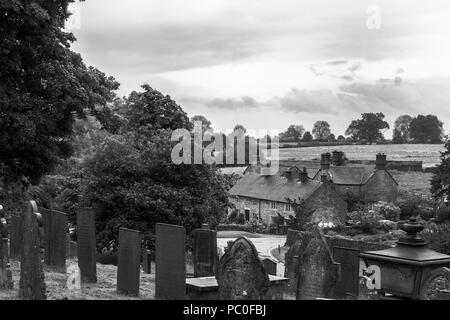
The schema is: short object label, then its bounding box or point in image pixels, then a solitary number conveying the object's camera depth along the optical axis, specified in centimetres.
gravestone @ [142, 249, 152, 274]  2197
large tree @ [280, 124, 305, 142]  16140
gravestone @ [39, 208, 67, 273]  1728
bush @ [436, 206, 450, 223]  5075
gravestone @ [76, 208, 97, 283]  1597
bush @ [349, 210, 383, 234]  4759
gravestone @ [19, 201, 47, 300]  1204
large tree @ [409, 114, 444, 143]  15738
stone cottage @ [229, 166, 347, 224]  6291
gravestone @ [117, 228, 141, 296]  1497
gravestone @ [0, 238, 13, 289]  1373
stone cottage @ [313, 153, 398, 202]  7500
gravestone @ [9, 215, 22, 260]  2038
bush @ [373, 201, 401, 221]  5928
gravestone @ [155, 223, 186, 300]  1373
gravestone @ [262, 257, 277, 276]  1955
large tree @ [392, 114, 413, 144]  16671
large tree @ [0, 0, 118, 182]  2184
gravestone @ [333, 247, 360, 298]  1844
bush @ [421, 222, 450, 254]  3219
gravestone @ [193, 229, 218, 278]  1733
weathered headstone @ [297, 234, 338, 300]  1381
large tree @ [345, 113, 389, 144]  15080
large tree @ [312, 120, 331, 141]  17250
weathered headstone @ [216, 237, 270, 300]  1162
